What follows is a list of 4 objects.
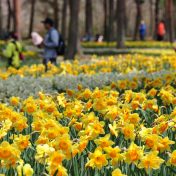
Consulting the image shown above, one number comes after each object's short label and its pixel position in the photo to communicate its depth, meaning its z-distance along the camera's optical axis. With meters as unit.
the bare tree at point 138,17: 38.12
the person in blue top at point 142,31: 40.84
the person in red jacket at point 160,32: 35.27
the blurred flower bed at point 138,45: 28.98
